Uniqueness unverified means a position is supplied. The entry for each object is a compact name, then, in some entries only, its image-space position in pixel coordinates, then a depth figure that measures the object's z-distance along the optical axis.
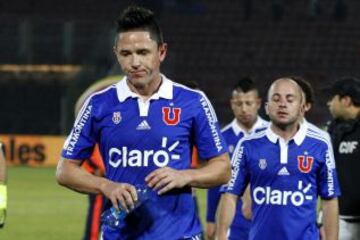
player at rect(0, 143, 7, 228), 12.27
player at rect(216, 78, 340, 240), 13.80
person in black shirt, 17.47
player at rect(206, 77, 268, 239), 19.97
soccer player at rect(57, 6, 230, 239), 9.89
